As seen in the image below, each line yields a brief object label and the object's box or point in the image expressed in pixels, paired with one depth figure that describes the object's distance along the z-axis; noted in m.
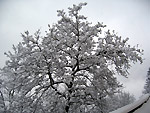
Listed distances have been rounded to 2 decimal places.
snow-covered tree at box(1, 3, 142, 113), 9.84
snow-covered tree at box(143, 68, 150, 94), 44.07
